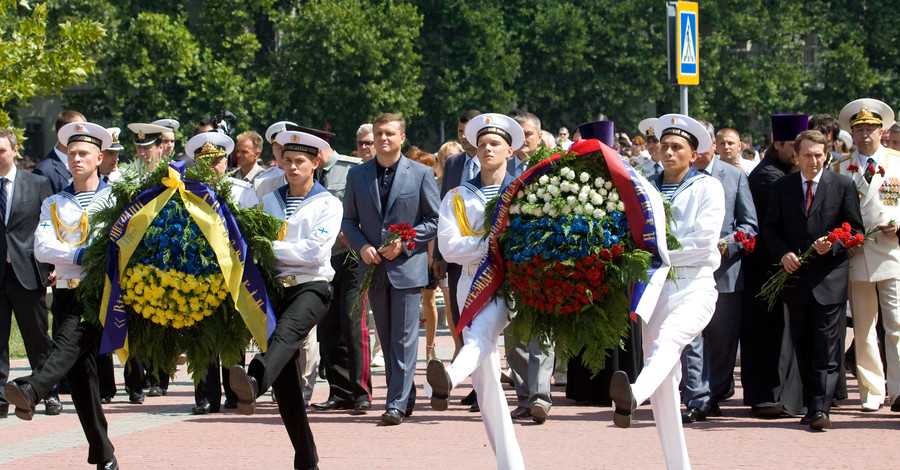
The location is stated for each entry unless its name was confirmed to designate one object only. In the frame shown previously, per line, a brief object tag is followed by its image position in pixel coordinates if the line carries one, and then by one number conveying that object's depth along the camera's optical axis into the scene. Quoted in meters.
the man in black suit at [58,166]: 21.78
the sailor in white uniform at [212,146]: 19.30
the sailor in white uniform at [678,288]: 12.66
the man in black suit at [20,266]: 20.27
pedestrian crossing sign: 28.09
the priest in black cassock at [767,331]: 18.44
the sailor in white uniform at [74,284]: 13.58
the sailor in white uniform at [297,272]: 13.75
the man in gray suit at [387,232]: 18.59
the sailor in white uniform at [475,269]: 12.95
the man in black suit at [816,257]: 17.42
